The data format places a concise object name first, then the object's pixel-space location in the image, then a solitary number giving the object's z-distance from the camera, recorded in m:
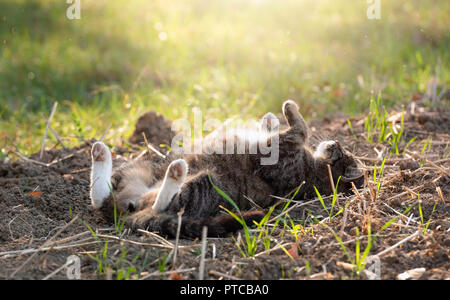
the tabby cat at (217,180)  2.34
